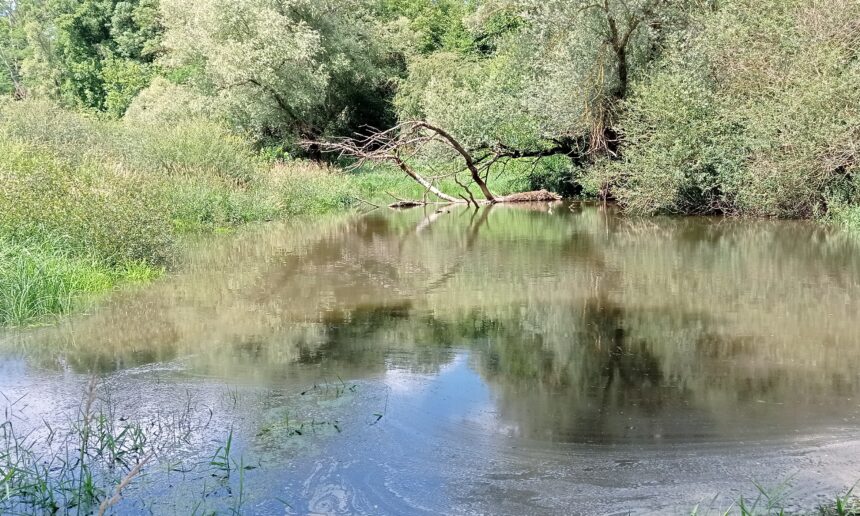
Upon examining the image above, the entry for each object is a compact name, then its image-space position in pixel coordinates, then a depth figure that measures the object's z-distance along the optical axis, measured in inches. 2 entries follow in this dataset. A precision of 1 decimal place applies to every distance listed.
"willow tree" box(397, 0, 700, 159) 770.2
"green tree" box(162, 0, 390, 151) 1105.4
